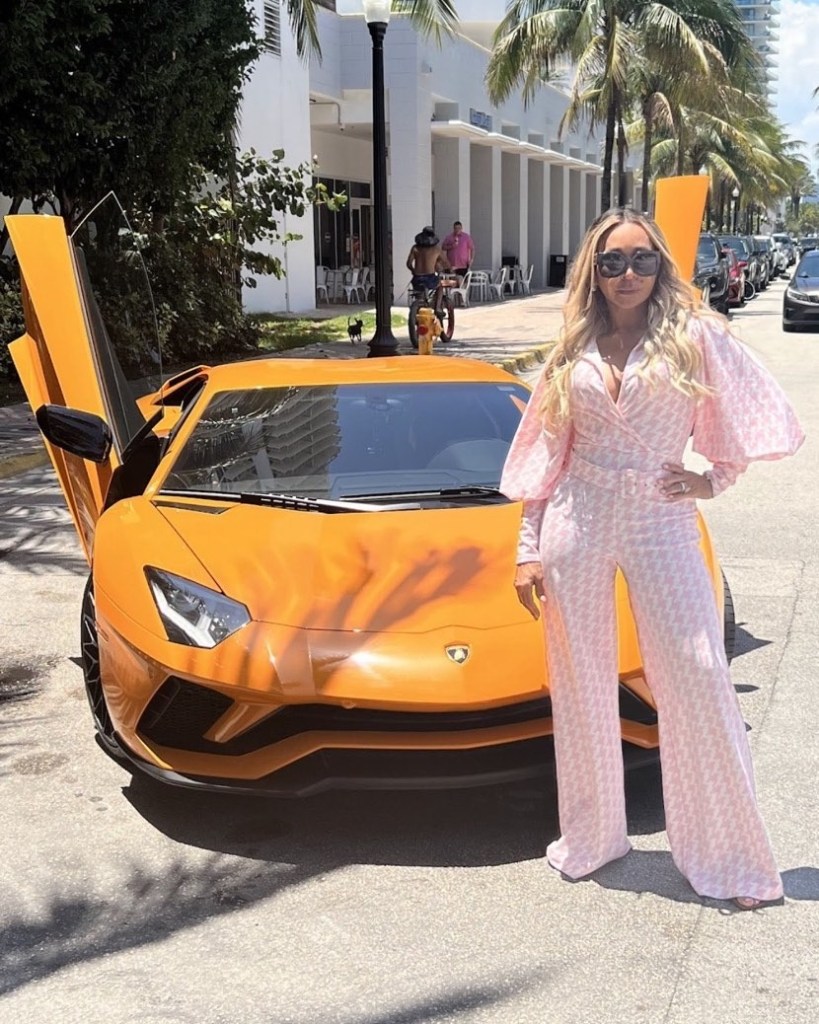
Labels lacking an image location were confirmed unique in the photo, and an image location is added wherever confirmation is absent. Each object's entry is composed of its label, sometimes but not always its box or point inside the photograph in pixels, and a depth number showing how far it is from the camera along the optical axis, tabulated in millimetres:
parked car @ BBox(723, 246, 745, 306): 29281
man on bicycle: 18500
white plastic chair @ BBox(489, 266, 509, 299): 33094
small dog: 17344
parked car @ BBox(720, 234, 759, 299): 34125
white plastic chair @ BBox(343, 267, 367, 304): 28828
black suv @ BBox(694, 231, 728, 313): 26391
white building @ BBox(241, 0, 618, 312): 24062
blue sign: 33938
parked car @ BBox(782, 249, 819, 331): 22797
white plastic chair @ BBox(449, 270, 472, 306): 27381
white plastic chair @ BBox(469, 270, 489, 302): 31470
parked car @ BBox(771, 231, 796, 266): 68550
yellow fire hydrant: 14984
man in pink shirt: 22703
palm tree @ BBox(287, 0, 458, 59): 17188
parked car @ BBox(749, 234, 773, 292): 40216
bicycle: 18250
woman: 2961
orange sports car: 3295
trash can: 41500
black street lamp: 14023
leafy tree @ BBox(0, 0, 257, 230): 12172
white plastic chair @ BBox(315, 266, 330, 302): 29658
